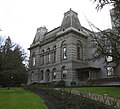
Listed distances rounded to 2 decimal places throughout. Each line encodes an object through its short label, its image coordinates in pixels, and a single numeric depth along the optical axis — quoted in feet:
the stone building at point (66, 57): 79.76
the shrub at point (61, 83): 73.87
